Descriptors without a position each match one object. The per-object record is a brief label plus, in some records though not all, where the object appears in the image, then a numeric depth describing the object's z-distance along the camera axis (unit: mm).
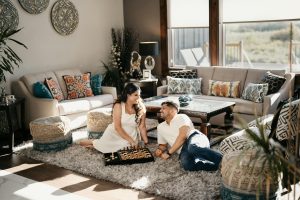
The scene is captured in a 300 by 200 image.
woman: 4657
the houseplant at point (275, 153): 2219
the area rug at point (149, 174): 3594
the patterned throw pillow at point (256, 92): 5578
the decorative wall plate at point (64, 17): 6871
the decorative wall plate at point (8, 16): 6043
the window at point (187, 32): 7121
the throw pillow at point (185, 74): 6668
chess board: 4375
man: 4066
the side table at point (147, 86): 7070
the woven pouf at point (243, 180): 3002
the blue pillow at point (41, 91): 5973
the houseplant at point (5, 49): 5410
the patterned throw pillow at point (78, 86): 6492
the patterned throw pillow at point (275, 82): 5664
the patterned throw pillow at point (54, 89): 6168
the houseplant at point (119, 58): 7699
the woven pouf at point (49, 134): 4980
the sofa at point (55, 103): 5809
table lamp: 7105
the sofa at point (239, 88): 5461
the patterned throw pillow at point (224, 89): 6059
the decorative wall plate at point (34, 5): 6343
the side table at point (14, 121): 5523
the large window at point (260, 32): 6204
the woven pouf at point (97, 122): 5273
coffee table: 4793
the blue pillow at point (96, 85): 6805
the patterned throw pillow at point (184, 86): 6449
